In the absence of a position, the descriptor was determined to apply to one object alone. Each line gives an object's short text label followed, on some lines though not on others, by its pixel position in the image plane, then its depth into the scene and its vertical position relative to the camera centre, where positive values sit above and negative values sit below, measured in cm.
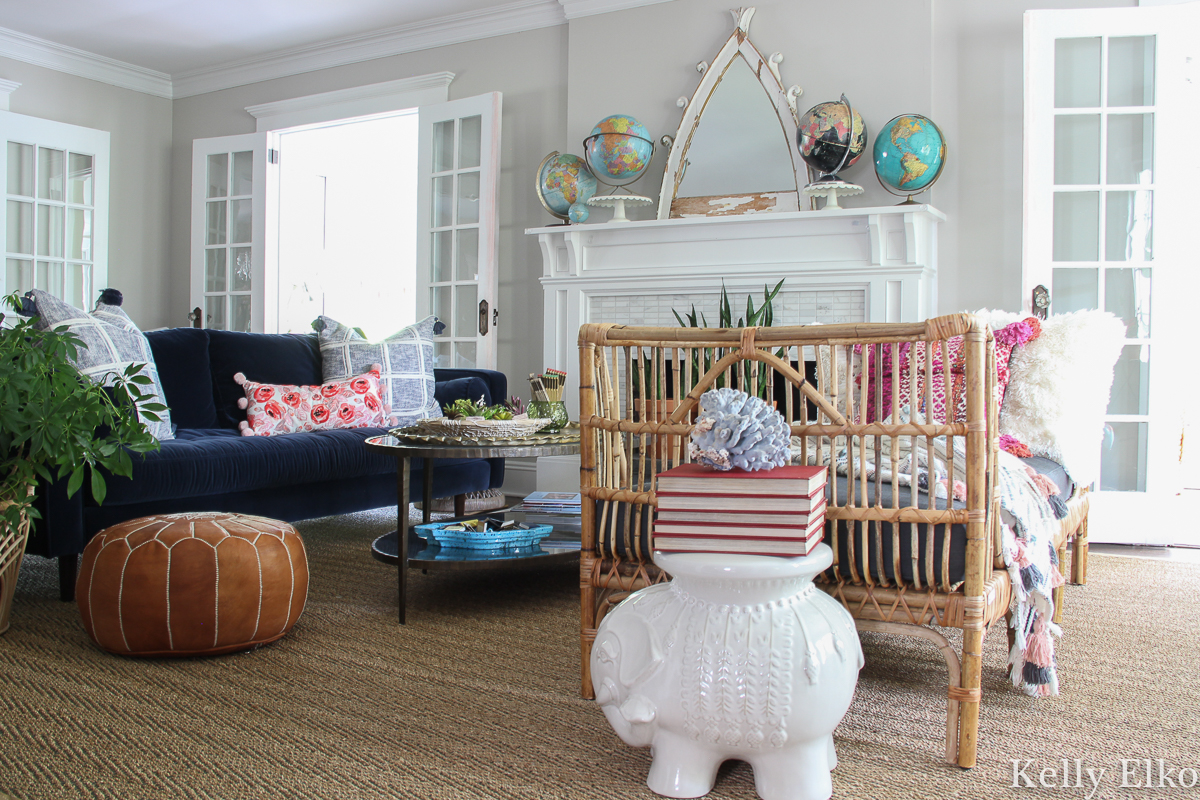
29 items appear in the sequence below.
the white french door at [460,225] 484 +95
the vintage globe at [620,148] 420 +119
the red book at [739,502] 132 -15
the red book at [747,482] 131 -12
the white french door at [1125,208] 347 +78
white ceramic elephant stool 129 -40
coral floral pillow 331 -4
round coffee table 233 -34
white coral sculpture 136 -5
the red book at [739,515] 132 -17
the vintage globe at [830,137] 378 +112
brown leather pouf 194 -42
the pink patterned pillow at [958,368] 233 +10
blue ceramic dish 241 -38
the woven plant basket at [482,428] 248 -8
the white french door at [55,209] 523 +112
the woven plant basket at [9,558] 209 -39
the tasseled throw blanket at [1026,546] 165 -26
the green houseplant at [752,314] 379 +38
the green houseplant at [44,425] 192 -7
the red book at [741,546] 132 -22
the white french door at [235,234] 556 +103
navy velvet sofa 246 -22
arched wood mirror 409 +120
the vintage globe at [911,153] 367 +103
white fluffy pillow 243 +4
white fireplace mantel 379 +61
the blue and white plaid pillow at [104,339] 266 +17
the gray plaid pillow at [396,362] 370 +14
